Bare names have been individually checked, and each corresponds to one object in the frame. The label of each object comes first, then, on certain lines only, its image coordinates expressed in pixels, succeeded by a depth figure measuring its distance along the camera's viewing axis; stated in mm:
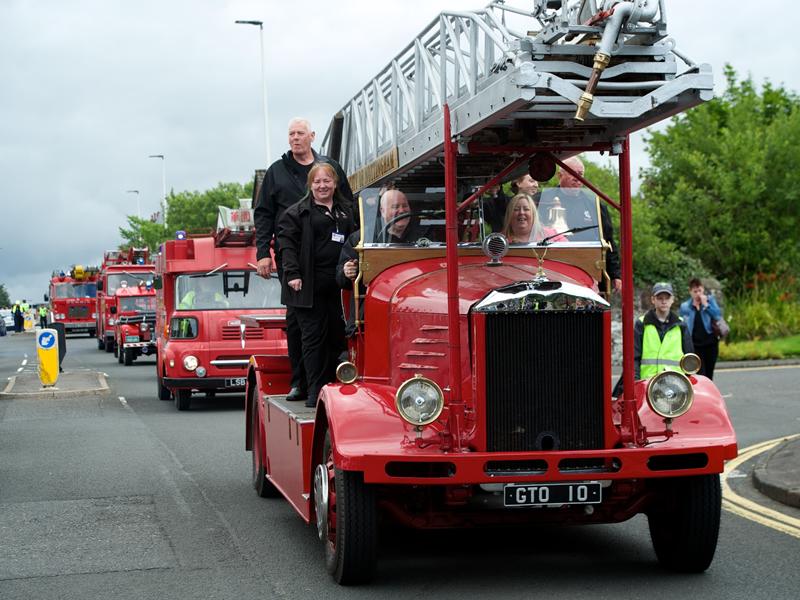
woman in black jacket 9336
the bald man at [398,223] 8516
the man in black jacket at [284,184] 10398
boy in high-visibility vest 12375
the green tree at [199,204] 81500
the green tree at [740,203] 34656
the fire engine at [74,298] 56156
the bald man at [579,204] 8312
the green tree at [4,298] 194250
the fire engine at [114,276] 41625
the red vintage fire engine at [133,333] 33781
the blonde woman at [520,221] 8336
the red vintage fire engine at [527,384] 6680
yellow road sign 23469
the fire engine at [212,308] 19625
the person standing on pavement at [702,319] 15305
